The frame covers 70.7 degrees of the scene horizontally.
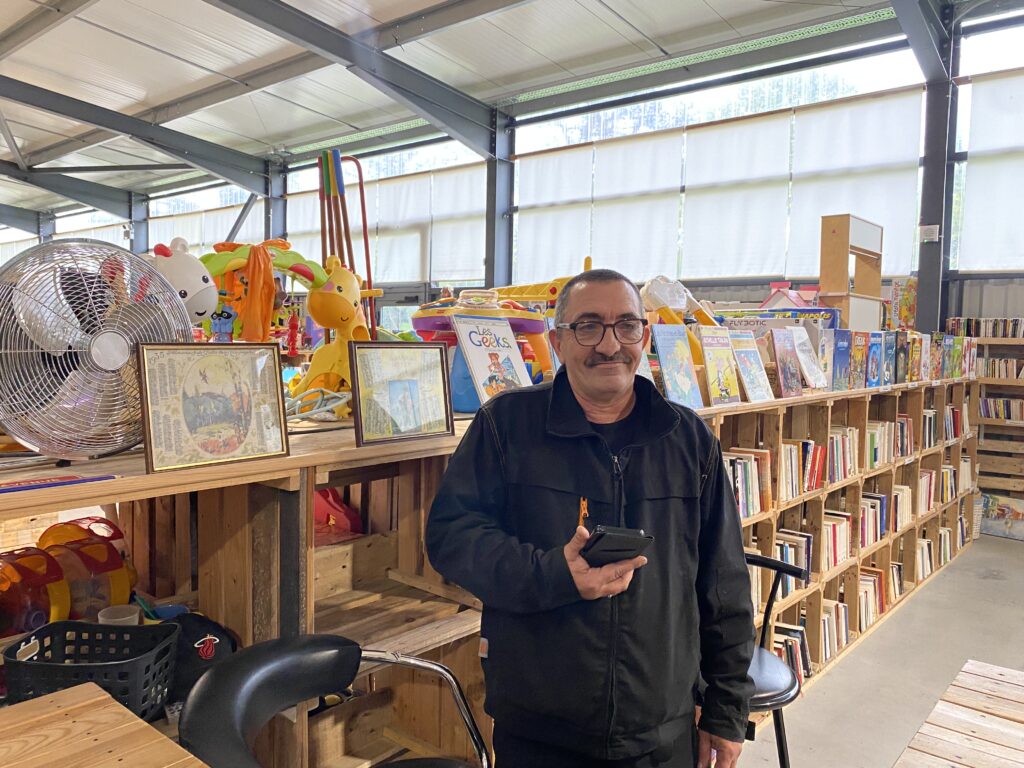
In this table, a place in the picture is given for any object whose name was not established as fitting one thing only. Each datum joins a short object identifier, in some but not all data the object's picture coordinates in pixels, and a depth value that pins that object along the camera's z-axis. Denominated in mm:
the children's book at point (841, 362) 3934
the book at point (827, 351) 3832
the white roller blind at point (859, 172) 7277
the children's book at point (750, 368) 3139
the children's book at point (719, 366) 2893
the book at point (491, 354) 2152
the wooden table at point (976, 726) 2150
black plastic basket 1291
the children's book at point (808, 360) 3611
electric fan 1258
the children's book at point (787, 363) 3424
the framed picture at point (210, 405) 1304
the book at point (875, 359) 4289
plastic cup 1642
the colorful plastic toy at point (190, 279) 1833
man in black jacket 1475
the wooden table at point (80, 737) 918
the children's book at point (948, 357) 5590
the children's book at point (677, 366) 2648
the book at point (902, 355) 4648
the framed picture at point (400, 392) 1693
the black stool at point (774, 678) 2203
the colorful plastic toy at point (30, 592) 1625
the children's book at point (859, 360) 4105
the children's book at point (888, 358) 4477
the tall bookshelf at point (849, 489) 3314
